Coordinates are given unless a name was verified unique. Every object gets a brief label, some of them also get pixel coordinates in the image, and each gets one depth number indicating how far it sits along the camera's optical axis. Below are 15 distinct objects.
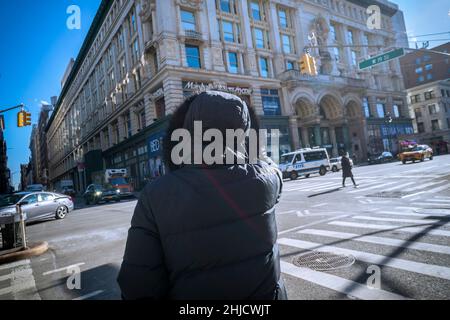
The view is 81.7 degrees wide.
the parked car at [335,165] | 27.82
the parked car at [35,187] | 45.53
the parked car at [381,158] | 35.03
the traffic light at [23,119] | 12.99
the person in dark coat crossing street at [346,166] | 12.82
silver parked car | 11.66
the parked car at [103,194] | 20.95
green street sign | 12.31
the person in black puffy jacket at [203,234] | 1.31
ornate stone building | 26.28
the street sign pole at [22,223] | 6.40
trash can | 6.71
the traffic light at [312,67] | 12.09
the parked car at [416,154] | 24.83
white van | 23.53
